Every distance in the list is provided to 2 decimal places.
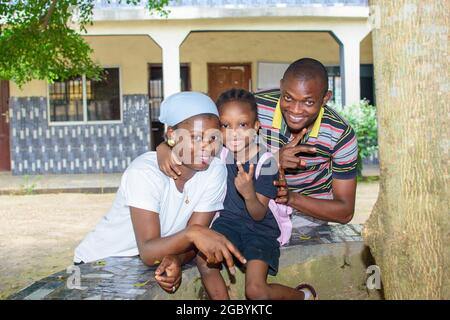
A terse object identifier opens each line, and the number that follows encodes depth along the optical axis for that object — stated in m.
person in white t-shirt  2.55
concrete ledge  2.48
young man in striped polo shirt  3.06
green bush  10.71
